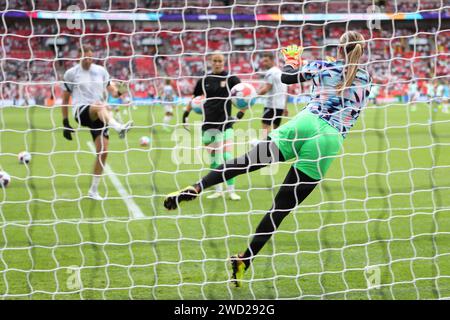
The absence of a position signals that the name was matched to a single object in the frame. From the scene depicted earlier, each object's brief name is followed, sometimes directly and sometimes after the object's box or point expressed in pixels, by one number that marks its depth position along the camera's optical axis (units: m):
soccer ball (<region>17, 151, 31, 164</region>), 11.03
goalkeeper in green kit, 4.59
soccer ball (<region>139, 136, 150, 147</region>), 13.79
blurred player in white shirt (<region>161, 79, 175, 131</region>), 24.14
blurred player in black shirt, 8.05
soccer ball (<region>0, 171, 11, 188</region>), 8.63
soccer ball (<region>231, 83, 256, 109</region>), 6.80
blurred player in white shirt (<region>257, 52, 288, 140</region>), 10.13
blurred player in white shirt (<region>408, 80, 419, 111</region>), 24.08
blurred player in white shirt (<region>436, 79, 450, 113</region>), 24.64
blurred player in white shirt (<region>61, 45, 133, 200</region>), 7.75
